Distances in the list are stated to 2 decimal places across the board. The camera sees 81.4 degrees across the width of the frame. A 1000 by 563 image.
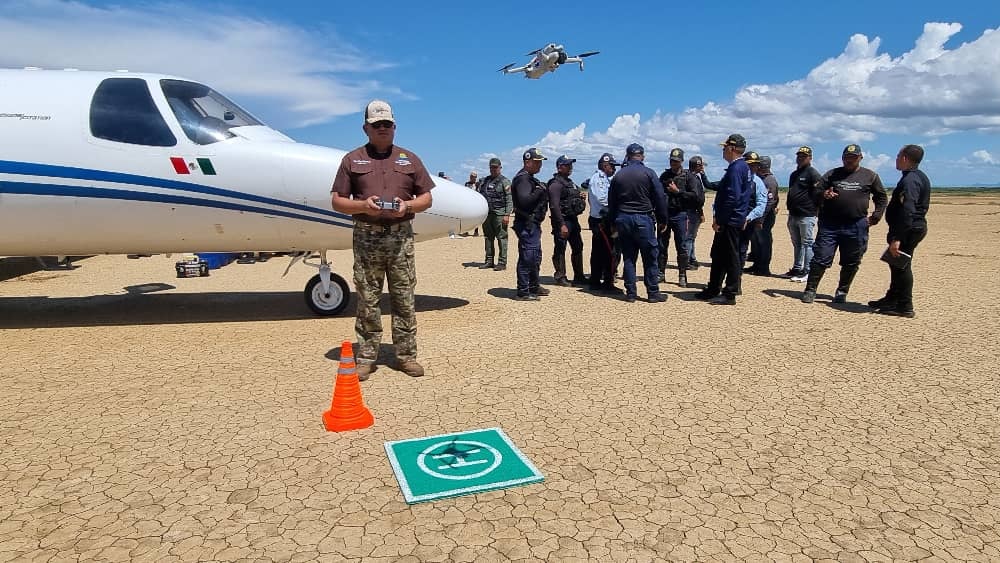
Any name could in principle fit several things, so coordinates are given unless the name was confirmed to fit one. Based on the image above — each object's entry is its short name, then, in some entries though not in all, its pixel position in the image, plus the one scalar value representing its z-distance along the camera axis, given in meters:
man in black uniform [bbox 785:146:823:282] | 9.78
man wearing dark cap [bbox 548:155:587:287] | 9.05
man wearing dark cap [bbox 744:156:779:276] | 10.66
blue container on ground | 10.55
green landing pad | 3.17
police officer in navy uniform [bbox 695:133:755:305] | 7.73
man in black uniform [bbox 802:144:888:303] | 7.64
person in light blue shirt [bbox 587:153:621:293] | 9.23
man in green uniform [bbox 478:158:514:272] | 11.41
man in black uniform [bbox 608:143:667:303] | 8.02
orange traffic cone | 3.92
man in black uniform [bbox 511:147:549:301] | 8.35
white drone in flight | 38.91
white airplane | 6.09
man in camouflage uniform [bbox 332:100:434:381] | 4.69
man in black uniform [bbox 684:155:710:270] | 10.29
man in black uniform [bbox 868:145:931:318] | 6.92
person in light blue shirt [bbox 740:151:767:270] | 9.35
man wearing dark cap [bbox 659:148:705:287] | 9.59
